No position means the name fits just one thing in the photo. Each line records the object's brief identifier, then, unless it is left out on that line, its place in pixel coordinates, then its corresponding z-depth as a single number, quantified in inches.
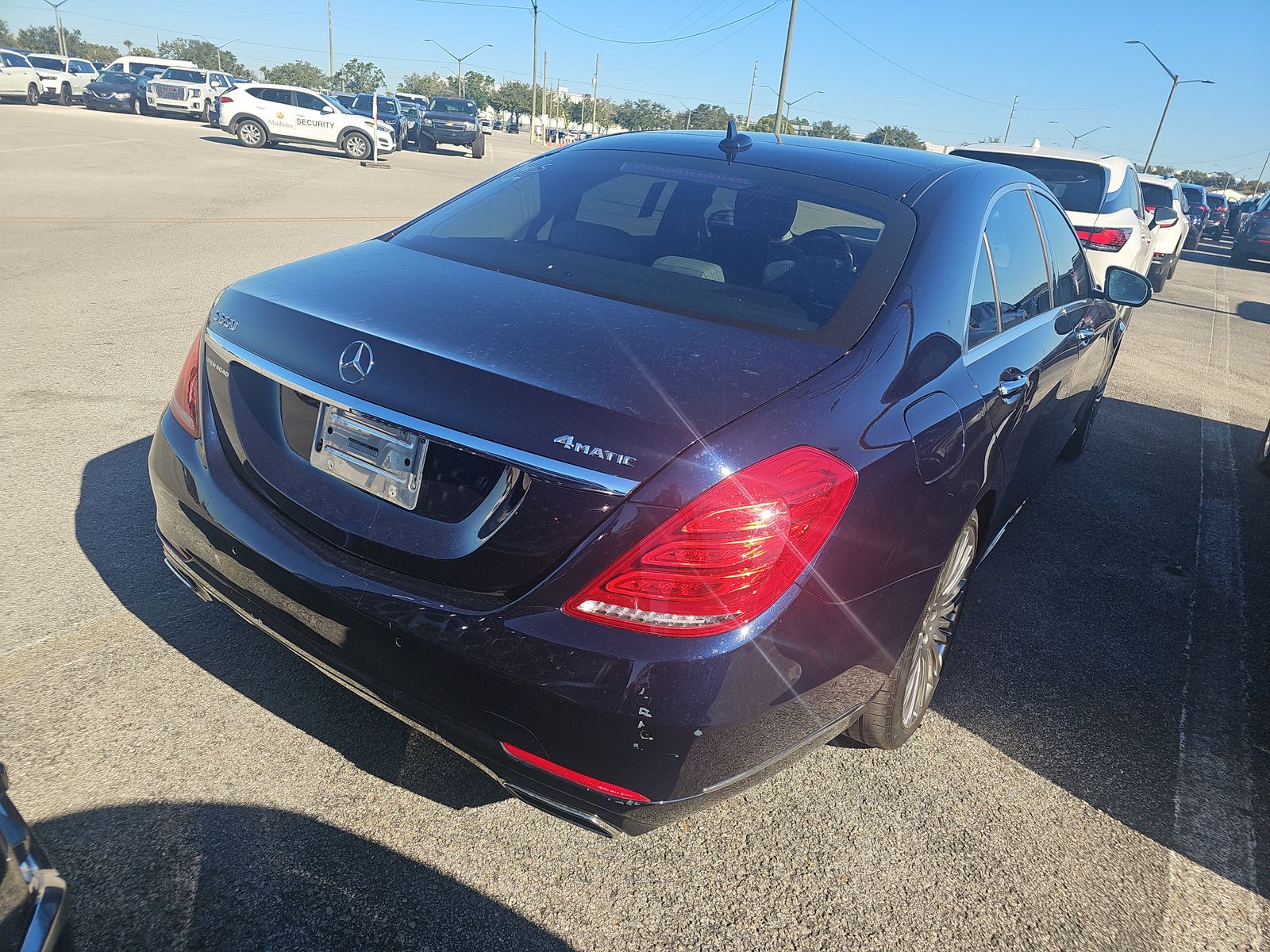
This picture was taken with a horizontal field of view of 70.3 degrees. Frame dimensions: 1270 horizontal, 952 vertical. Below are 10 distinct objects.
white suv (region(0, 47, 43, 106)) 1291.8
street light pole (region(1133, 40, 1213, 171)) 1550.9
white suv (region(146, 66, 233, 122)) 1310.3
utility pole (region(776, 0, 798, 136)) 1259.8
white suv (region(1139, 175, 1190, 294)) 560.4
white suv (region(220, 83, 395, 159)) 1002.7
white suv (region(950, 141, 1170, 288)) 364.2
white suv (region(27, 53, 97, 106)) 1371.8
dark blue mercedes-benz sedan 68.4
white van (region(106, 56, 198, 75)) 1346.0
